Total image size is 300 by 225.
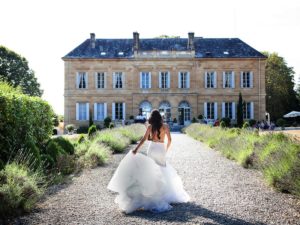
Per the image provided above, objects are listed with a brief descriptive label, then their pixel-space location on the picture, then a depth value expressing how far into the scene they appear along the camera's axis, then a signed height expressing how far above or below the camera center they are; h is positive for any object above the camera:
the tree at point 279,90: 34.52 +3.30
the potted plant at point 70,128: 25.25 -0.88
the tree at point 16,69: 30.33 +5.06
